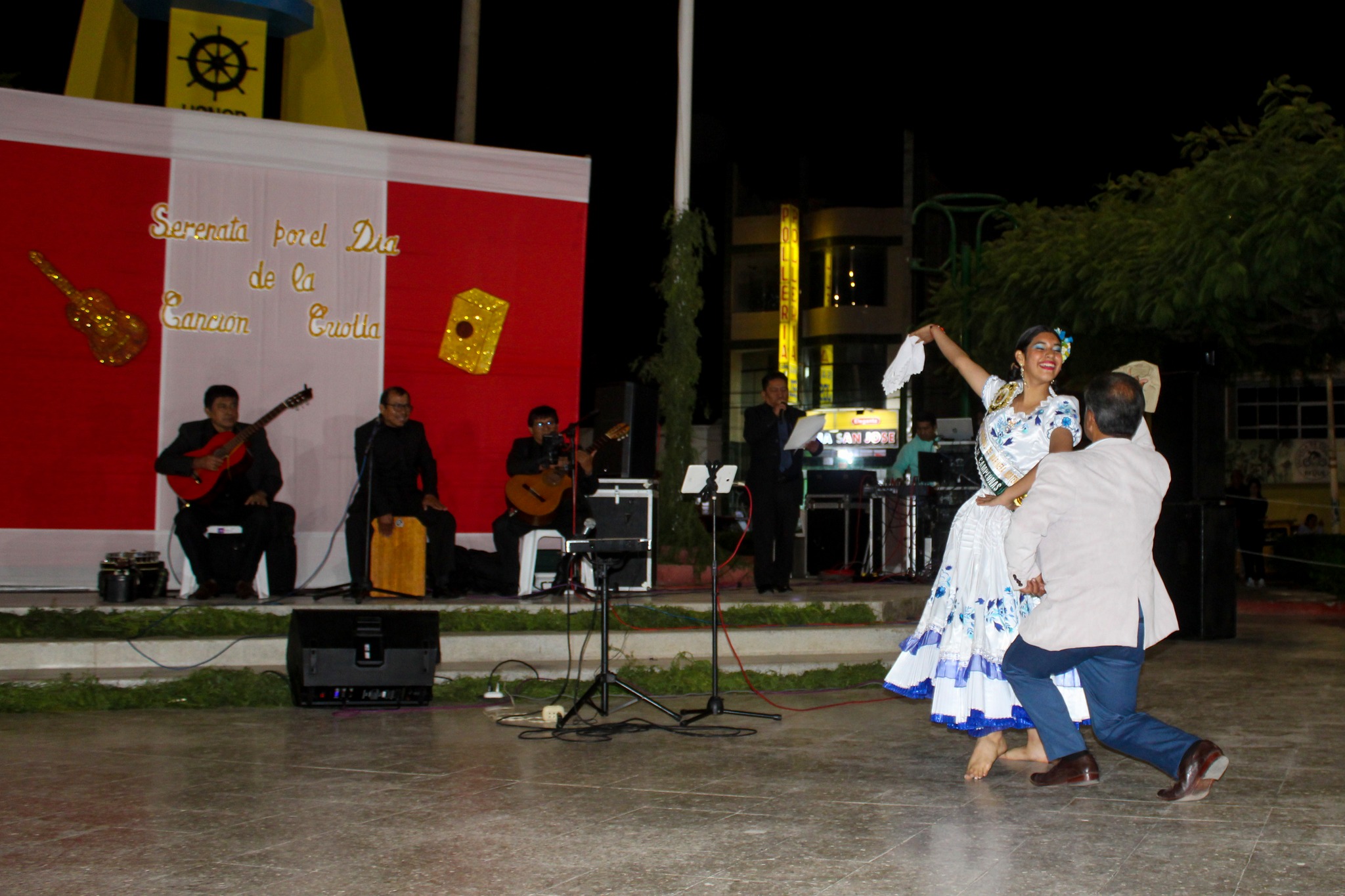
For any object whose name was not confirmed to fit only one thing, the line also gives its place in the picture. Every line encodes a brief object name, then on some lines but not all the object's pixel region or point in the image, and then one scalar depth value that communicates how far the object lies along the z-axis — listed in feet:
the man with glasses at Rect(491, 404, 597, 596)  30.27
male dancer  13.94
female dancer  15.97
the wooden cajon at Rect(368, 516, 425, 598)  29.04
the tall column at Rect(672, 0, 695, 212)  36.63
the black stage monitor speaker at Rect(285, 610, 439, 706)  21.02
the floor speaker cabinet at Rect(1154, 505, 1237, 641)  32.76
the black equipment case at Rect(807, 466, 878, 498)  45.88
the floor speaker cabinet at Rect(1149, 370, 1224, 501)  32.73
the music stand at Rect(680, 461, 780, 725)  20.17
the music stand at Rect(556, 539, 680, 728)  19.24
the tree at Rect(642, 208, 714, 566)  36.17
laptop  41.29
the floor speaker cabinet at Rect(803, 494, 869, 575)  43.78
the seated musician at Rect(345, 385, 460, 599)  29.50
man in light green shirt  42.14
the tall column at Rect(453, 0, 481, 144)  42.63
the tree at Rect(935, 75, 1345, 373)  39.99
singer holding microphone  31.27
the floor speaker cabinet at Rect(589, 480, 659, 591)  32.01
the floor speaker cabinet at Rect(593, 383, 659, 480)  33.09
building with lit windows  124.57
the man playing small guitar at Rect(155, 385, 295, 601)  28.22
